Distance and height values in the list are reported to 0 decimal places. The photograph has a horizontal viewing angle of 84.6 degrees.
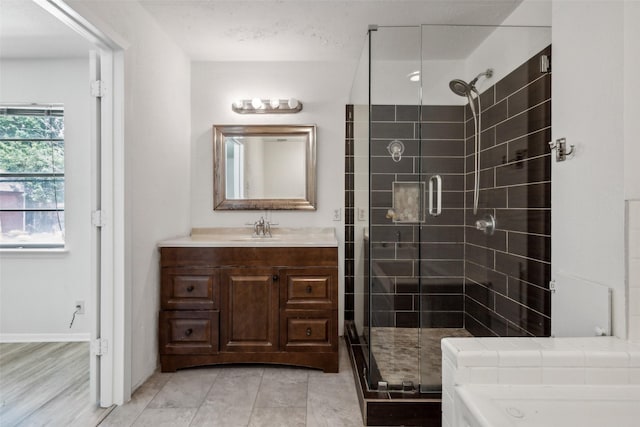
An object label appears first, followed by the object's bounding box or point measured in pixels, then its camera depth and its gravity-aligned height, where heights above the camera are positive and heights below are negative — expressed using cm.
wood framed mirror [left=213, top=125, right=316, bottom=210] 303 +37
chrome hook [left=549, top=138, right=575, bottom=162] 155 +28
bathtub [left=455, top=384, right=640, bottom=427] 95 -55
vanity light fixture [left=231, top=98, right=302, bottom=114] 295 +88
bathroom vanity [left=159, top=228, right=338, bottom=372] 240 -63
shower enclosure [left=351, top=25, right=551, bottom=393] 187 +14
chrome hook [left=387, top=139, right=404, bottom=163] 200 +35
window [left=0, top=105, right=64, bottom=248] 298 +30
